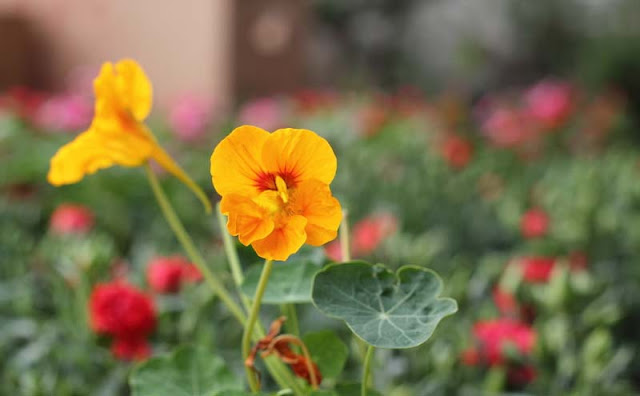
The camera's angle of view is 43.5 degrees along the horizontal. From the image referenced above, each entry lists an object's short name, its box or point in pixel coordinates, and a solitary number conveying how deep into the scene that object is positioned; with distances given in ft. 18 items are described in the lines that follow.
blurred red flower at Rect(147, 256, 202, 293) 3.91
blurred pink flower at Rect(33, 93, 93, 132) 7.92
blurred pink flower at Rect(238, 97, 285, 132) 8.63
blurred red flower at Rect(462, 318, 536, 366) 3.49
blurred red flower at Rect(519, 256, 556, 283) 4.26
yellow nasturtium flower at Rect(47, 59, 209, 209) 2.28
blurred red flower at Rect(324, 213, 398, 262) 4.57
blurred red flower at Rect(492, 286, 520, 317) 3.97
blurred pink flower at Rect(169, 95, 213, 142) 8.27
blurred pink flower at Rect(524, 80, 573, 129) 8.83
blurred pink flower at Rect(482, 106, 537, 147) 8.97
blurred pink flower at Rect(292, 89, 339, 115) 9.78
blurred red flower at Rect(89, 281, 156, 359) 3.41
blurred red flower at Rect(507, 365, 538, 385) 3.56
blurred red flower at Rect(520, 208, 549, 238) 5.47
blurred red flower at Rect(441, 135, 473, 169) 7.79
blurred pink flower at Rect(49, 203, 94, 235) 4.98
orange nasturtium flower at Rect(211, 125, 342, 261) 1.71
